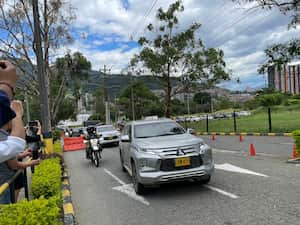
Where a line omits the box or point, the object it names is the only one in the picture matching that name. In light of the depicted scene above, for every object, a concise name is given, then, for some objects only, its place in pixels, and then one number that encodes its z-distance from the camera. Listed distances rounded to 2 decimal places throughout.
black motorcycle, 9.13
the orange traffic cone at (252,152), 8.49
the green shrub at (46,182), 3.80
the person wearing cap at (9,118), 1.58
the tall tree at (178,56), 19.59
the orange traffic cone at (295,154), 7.12
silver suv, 4.64
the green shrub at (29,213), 1.82
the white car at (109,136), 14.72
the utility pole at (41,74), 7.92
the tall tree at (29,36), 13.98
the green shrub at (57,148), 10.23
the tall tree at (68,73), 19.08
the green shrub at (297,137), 6.76
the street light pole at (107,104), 35.32
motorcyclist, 9.78
